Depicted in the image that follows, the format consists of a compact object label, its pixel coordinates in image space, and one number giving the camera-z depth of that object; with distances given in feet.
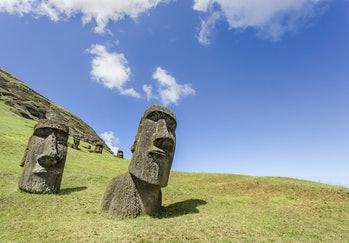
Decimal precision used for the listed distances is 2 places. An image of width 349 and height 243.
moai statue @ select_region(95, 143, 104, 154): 236.43
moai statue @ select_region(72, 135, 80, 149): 224.20
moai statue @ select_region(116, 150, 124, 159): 251.48
